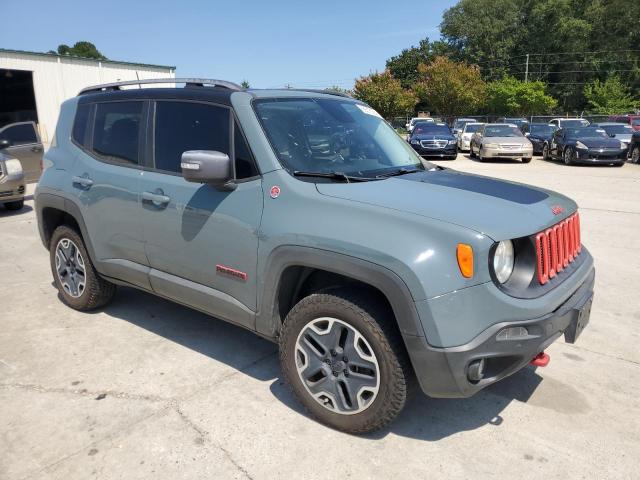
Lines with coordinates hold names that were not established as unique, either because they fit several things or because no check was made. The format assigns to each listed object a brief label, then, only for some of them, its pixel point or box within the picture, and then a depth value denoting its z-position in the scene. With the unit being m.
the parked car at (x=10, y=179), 9.37
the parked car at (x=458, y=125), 28.06
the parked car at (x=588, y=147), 17.72
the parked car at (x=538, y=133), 22.30
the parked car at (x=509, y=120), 35.91
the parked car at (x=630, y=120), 26.59
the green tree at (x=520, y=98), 54.47
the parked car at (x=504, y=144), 19.20
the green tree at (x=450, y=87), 52.53
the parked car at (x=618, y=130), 21.14
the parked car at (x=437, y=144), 20.22
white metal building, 26.27
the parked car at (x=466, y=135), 24.09
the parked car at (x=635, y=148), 18.73
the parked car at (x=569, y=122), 24.72
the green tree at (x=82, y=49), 90.44
